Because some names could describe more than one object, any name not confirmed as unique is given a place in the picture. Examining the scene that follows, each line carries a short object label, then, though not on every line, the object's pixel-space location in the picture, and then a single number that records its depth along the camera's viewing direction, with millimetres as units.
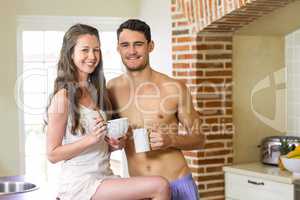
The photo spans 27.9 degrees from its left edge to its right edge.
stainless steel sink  3939
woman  2633
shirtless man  3047
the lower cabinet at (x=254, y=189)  4488
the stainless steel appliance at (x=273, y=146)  4986
